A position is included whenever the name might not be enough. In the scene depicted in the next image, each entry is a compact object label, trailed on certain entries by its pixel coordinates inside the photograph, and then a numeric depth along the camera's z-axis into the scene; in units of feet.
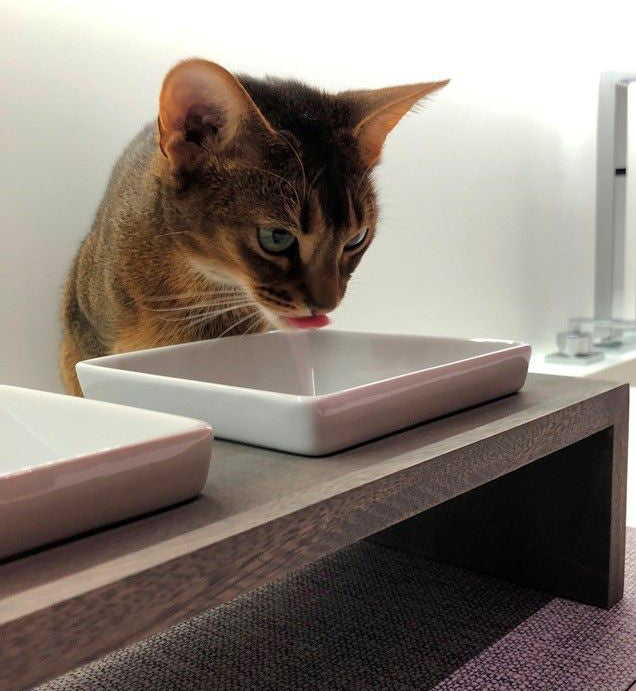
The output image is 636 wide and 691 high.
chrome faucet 2.57
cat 1.05
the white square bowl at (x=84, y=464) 0.56
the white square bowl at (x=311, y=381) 0.77
